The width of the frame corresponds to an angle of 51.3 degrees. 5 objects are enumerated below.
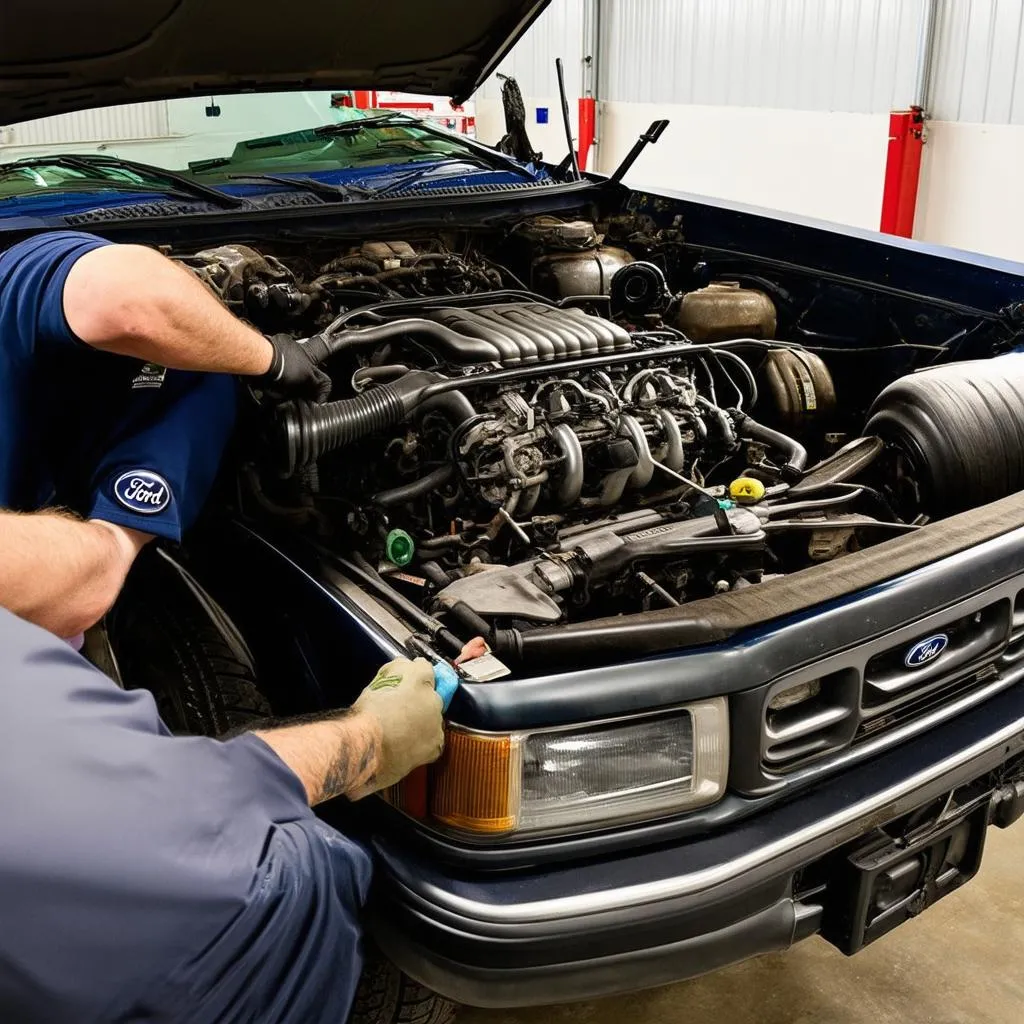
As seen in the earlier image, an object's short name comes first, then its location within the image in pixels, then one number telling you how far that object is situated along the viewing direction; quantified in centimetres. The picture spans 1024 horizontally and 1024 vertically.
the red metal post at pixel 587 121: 924
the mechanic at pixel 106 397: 151
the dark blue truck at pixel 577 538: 143
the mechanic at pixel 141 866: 83
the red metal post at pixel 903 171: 625
